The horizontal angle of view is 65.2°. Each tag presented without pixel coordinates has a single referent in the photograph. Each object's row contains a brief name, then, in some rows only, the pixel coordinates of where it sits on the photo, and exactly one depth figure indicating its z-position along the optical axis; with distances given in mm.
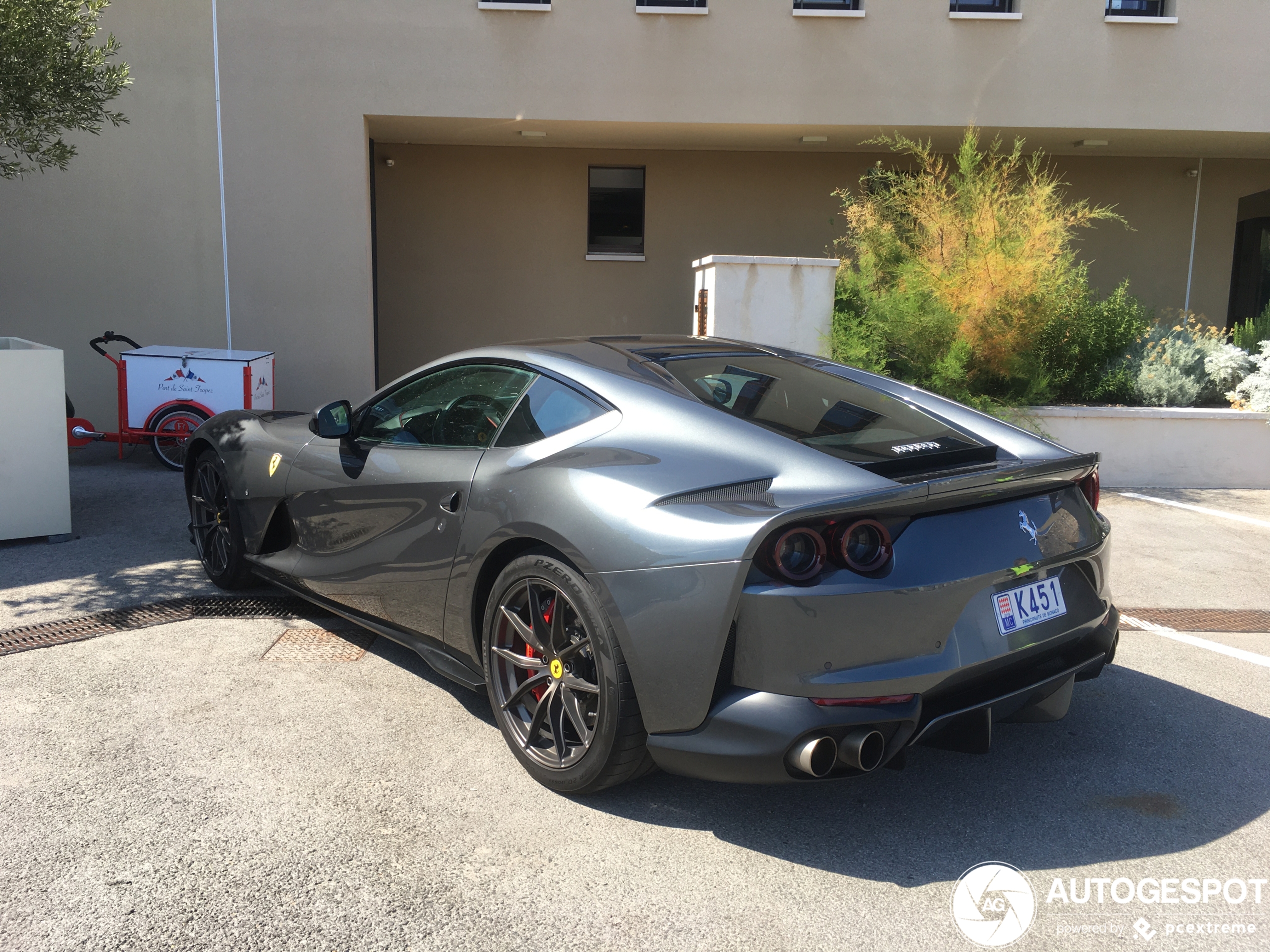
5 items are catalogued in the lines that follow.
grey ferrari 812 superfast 2639
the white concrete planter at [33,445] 6184
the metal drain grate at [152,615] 4523
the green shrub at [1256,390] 9234
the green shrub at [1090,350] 9445
